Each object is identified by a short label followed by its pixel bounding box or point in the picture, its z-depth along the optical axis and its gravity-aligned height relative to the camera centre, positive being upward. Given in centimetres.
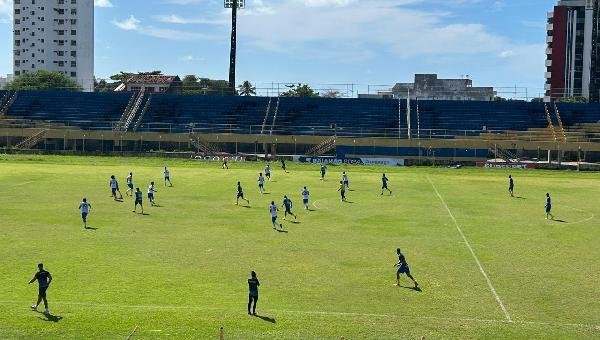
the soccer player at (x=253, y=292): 1844 -421
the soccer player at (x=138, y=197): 3569 -296
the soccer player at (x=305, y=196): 3794 -294
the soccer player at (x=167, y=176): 4822 -241
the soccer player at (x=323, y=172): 5428 -219
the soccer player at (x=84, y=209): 3117 -324
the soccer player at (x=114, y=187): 4066 -281
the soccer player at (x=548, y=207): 3622 -317
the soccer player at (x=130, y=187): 4216 -293
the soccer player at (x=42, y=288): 1825 -414
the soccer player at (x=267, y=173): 5219 -223
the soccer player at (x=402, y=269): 2192 -410
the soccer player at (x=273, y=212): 3166 -328
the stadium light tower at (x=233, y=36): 9940 +1697
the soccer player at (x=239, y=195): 3950 -307
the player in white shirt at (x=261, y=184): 4481 -268
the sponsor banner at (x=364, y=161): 7119 -153
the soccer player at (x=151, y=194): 3862 -303
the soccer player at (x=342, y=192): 4216 -295
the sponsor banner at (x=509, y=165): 6881 -166
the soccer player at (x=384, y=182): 4578 -244
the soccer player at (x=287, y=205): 3450 -320
